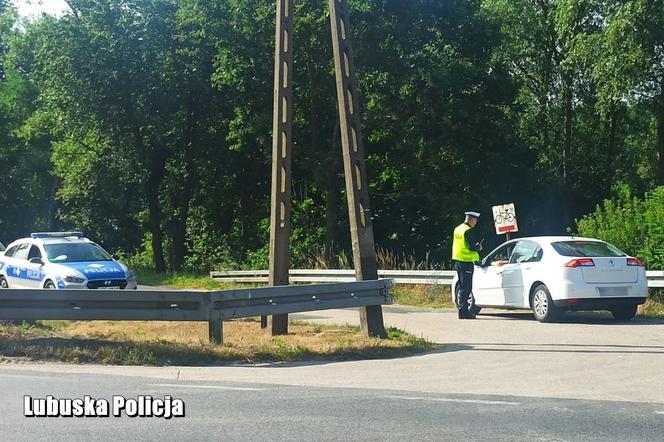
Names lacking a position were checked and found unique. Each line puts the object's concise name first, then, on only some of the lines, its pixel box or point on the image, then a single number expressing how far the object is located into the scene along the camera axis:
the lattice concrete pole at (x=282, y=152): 14.48
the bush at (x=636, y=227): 21.56
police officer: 16.61
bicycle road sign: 20.58
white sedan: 15.26
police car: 19.31
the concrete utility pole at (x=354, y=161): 13.81
